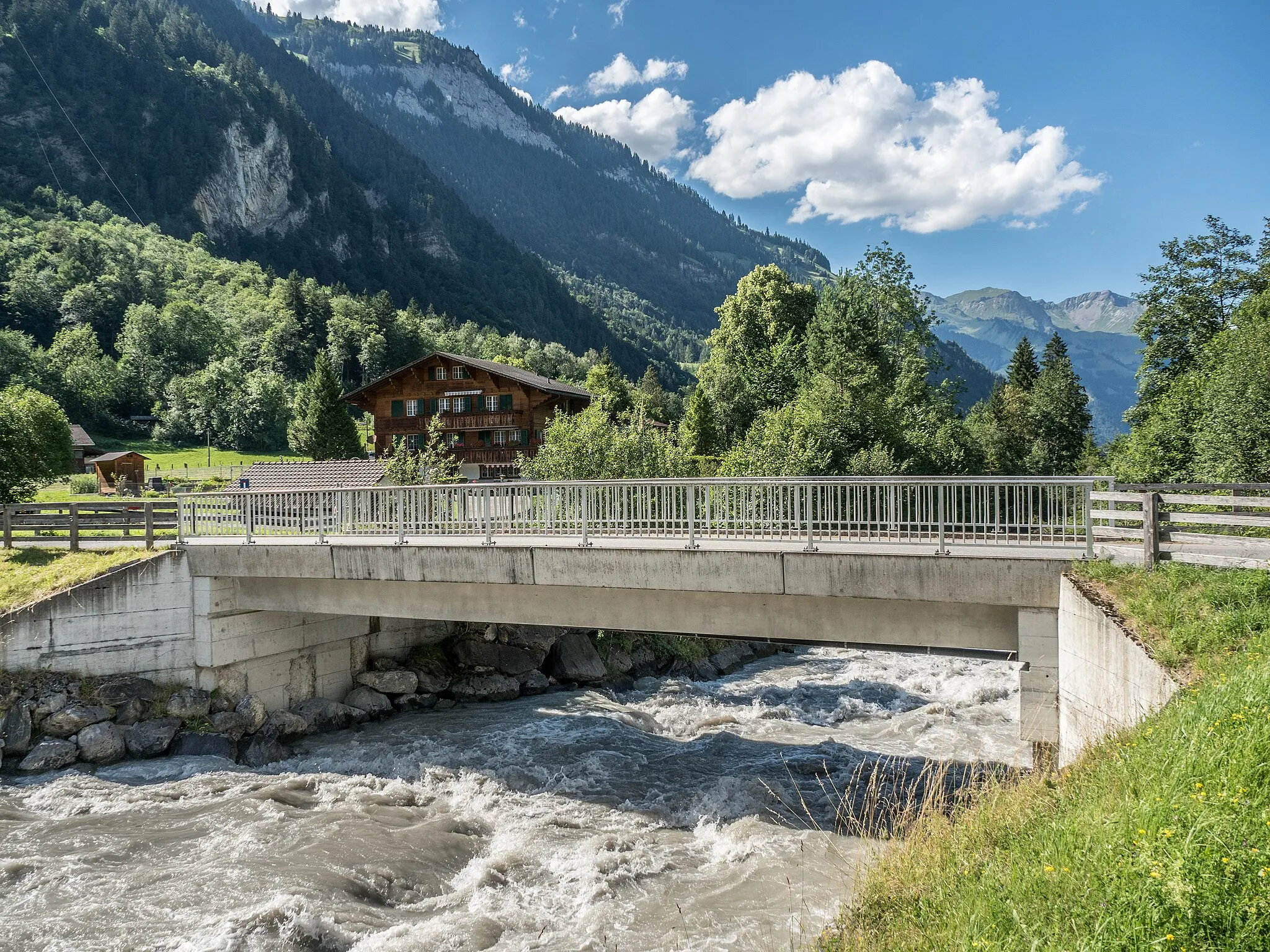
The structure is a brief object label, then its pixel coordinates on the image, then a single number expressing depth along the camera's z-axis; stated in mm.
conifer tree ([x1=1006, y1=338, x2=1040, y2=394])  81375
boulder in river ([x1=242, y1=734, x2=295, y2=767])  16250
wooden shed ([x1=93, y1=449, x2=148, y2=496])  54384
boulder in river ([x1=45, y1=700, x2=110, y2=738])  15992
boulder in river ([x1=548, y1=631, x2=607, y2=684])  22938
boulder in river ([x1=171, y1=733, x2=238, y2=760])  16406
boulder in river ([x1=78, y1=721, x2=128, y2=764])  15742
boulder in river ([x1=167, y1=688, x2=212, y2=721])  17031
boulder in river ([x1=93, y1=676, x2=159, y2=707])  16703
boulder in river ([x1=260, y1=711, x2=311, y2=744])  17625
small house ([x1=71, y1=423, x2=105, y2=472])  71188
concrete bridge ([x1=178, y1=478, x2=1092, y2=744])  11727
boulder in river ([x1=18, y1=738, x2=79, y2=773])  15289
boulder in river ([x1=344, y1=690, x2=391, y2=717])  19609
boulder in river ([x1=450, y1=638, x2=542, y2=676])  22438
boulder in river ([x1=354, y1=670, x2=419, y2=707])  20422
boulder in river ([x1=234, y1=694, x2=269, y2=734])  17422
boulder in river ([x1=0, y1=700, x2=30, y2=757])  15578
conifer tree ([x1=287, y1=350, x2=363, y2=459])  74938
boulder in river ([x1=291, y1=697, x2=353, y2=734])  18569
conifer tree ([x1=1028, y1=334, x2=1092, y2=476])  67812
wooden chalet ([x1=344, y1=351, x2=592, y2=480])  56406
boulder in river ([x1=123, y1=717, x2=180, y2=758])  16141
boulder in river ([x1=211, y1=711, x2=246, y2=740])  17109
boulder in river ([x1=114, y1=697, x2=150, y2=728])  16609
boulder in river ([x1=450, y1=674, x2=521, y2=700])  21312
